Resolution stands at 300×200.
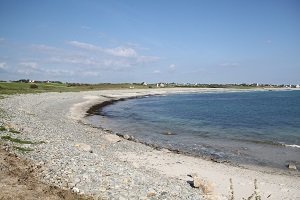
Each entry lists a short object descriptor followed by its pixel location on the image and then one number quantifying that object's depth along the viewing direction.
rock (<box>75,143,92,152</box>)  15.98
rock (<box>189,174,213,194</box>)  11.72
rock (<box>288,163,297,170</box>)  17.08
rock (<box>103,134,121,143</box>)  22.24
